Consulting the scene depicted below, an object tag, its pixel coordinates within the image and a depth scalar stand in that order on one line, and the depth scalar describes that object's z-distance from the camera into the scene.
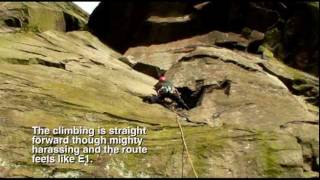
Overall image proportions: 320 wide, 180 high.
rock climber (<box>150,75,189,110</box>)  20.68
